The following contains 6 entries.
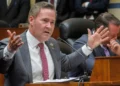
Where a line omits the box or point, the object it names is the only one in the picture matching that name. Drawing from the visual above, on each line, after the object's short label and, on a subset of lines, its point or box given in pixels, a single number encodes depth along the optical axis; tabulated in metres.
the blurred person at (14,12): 13.42
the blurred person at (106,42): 8.12
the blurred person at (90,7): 13.69
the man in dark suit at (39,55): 6.19
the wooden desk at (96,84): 5.42
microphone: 5.72
